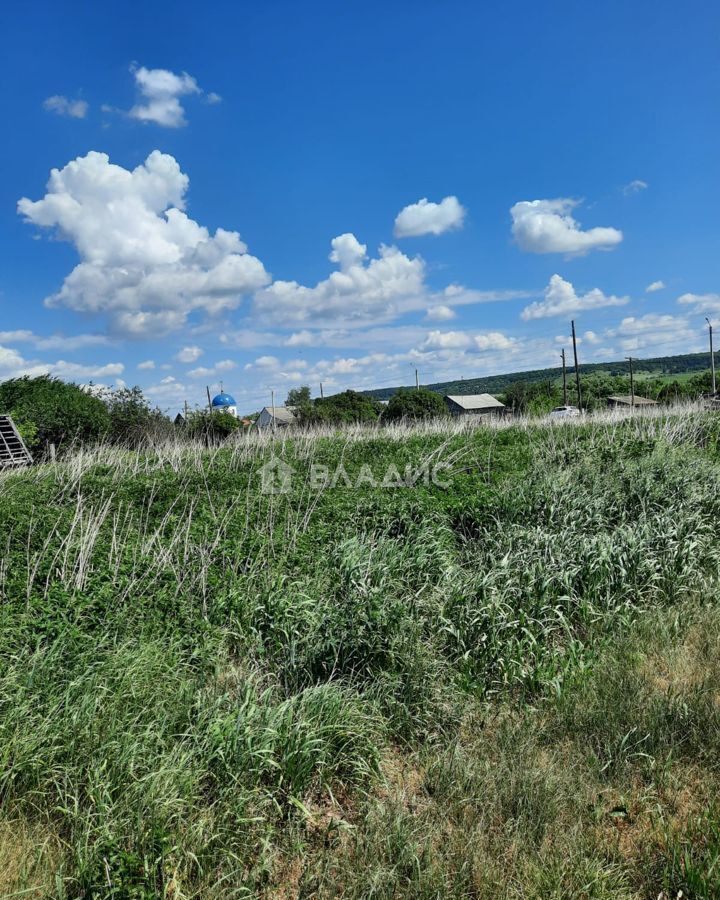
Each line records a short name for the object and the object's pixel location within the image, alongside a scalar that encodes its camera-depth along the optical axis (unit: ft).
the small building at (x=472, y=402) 192.54
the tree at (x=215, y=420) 83.28
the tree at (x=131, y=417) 66.84
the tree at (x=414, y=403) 126.41
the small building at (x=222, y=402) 192.75
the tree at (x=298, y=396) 190.30
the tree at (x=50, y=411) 55.88
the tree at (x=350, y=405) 115.85
